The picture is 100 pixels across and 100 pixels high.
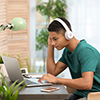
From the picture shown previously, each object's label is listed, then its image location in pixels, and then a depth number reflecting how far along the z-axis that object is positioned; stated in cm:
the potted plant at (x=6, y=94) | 238
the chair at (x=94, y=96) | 277
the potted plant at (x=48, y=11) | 639
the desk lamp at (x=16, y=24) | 311
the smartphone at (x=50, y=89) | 264
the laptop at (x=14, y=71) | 280
